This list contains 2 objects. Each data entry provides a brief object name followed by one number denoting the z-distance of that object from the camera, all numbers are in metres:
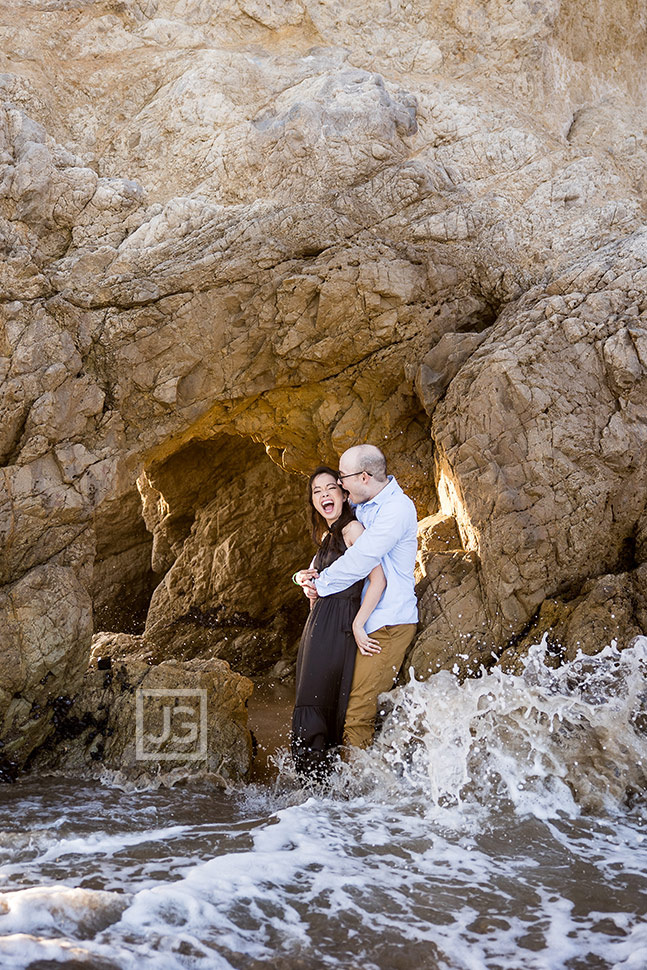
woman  4.62
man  4.60
